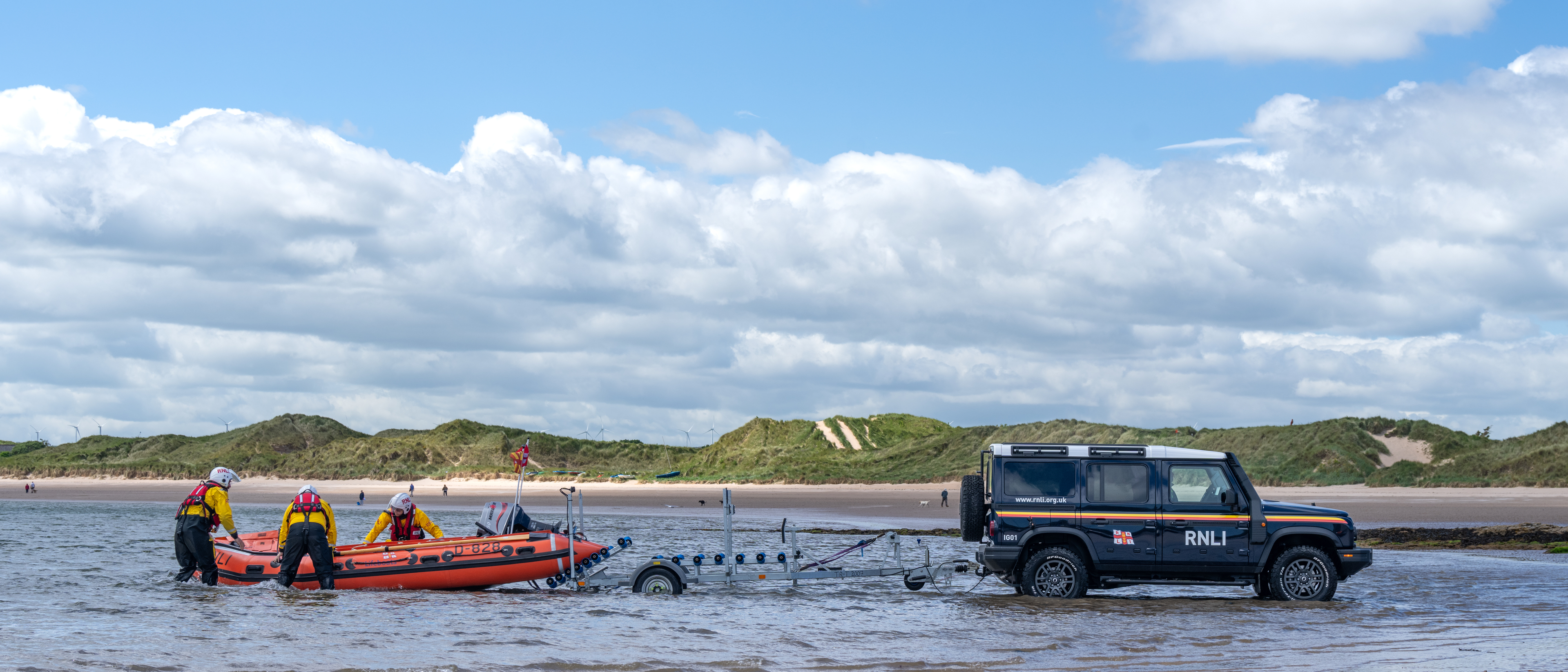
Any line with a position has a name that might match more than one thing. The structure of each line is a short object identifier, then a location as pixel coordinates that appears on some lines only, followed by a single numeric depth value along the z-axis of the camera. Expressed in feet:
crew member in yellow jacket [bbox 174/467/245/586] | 62.80
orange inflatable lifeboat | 59.52
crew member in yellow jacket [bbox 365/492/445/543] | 61.21
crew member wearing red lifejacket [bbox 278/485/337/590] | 59.77
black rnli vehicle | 52.65
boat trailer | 55.16
